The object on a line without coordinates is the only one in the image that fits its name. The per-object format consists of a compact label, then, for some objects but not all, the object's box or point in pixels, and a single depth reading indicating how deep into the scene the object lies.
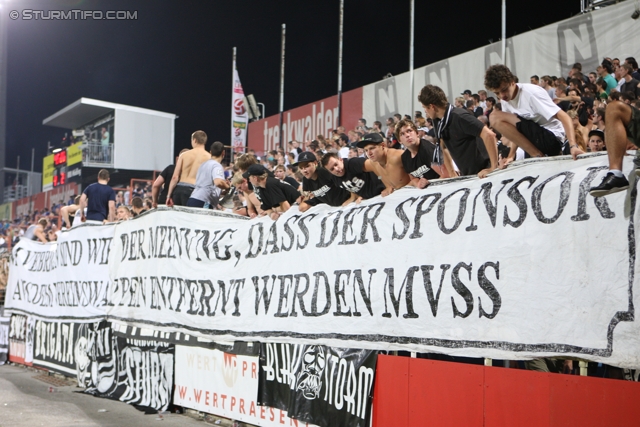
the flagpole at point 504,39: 15.21
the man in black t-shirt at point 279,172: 12.68
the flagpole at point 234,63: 25.06
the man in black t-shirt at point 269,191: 7.64
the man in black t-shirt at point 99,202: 11.93
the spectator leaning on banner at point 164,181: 10.45
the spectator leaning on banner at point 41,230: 13.87
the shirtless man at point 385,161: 6.29
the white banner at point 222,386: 7.26
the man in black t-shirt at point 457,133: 5.66
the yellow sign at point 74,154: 41.00
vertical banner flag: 24.52
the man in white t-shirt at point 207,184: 9.43
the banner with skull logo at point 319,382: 5.85
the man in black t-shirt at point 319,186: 6.85
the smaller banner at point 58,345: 11.48
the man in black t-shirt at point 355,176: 6.60
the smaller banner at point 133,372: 9.00
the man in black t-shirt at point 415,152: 6.01
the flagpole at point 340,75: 19.77
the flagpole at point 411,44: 16.83
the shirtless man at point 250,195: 8.30
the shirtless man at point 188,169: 9.84
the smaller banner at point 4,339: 14.92
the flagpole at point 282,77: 22.52
